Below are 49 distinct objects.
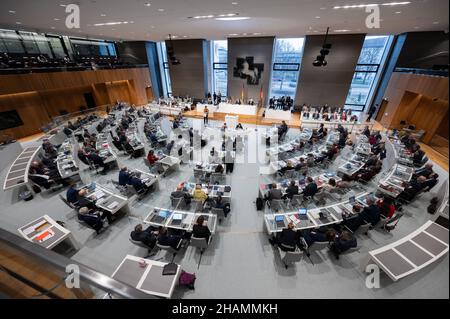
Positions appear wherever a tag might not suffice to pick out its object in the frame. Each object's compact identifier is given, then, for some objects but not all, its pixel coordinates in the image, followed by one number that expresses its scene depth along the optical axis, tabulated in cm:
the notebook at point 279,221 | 546
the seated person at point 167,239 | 488
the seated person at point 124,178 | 723
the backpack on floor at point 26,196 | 738
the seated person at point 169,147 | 1016
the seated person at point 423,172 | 545
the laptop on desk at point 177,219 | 546
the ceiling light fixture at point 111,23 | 1080
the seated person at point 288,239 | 489
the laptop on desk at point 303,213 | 564
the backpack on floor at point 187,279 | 433
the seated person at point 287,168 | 825
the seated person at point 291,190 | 667
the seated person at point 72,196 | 635
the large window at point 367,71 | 1602
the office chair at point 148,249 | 492
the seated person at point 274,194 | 653
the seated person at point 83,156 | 891
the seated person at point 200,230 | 497
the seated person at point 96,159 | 873
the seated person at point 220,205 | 632
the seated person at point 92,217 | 555
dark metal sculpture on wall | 1873
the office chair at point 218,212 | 625
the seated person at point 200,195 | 640
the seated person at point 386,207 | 574
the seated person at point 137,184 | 707
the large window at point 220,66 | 2084
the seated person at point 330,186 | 688
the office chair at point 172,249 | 485
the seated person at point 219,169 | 808
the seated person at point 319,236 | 498
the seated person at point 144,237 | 491
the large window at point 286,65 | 1788
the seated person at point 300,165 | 830
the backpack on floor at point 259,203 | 681
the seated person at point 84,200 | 599
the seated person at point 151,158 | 866
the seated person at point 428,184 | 583
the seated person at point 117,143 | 1060
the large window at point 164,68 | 2322
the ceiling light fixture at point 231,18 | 979
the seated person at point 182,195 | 669
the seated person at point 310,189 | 670
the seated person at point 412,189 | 654
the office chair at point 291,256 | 462
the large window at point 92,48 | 1898
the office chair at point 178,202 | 670
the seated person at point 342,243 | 485
